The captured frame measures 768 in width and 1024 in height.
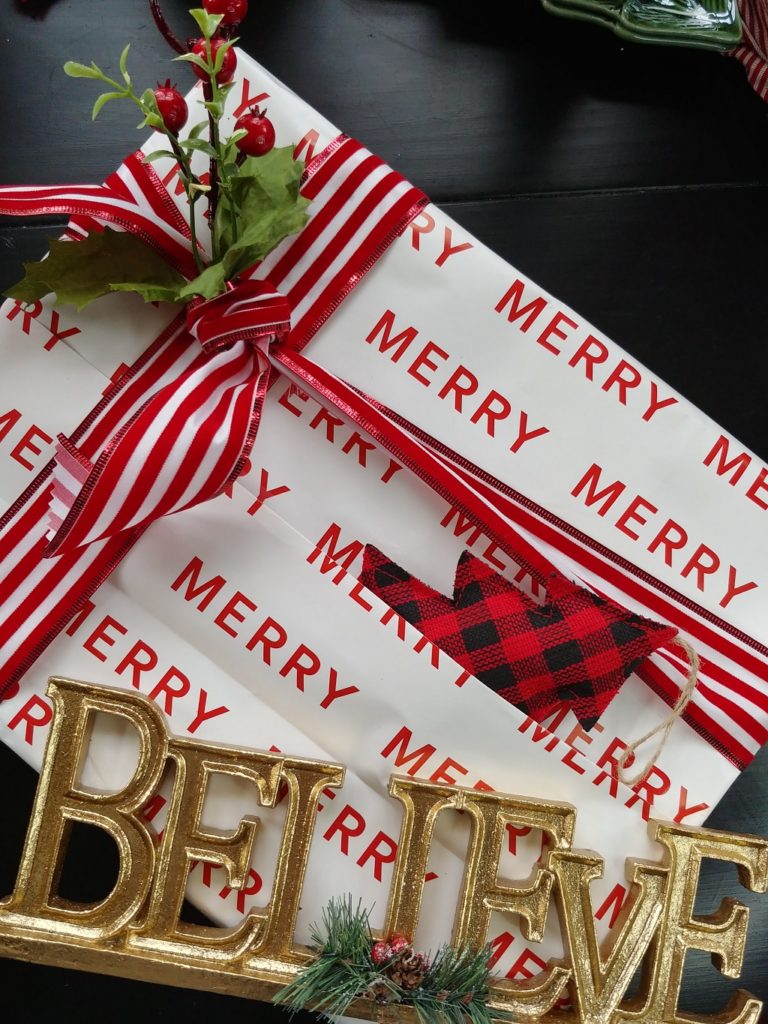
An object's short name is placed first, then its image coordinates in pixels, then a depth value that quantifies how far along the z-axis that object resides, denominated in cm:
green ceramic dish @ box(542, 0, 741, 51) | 80
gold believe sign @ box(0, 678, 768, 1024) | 63
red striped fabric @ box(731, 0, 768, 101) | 80
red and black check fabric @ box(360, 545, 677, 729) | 67
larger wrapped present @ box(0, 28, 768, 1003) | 66
